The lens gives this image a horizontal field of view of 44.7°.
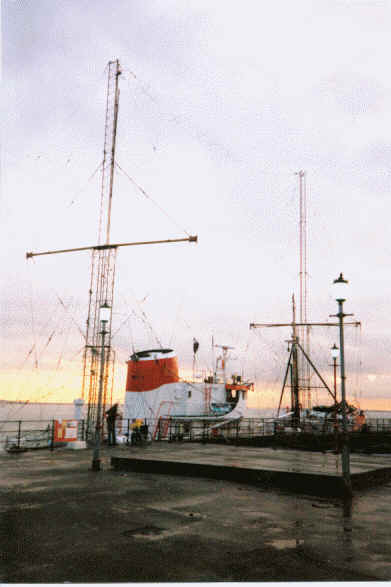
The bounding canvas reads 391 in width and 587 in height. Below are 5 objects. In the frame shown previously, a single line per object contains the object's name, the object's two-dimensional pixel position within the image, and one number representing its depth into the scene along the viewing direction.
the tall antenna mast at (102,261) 34.38
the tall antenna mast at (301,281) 48.28
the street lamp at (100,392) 13.58
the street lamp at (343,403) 9.93
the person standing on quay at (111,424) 21.19
